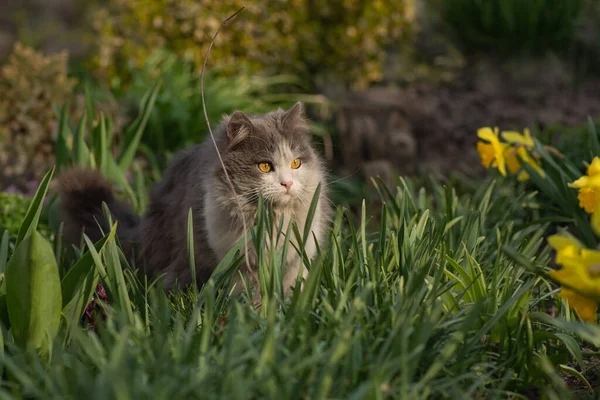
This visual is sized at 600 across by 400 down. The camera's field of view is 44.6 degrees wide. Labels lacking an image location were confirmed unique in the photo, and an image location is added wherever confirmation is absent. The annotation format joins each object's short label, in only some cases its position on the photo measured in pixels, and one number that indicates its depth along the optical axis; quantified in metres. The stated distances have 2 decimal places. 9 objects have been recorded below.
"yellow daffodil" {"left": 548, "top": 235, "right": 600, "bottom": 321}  1.90
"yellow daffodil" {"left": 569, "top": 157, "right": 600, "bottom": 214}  2.53
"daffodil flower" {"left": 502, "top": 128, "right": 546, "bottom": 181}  3.61
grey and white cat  2.85
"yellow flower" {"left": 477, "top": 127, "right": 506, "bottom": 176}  3.52
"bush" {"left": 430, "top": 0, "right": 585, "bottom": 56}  6.23
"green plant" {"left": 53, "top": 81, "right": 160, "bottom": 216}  4.14
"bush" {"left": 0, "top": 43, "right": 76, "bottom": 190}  5.06
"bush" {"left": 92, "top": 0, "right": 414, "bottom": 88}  6.08
